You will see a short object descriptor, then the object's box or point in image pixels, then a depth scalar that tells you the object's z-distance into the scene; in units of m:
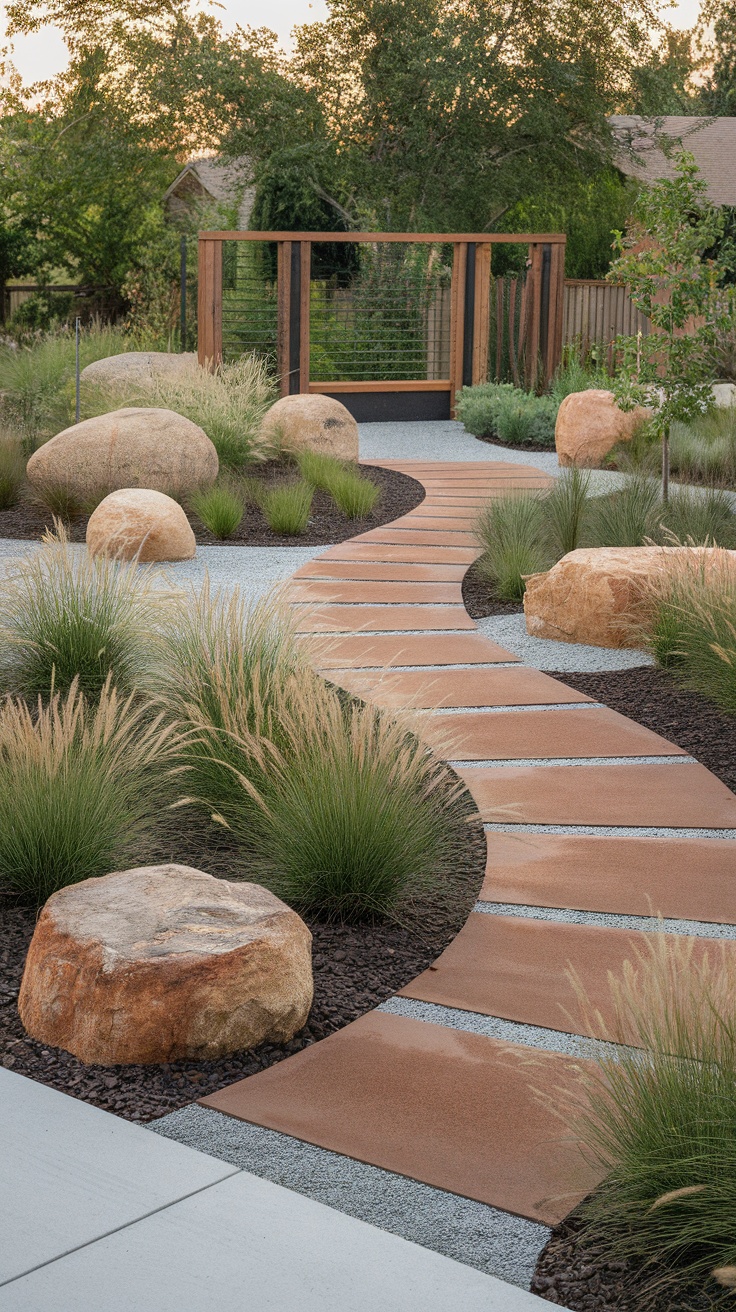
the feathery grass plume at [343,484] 8.82
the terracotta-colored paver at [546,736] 4.32
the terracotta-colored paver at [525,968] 2.68
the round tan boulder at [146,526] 7.12
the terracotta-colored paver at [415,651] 5.31
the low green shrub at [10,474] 8.91
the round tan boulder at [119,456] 8.38
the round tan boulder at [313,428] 10.53
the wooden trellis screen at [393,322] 14.29
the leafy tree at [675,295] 7.67
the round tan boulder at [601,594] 5.68
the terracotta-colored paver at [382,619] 5.87
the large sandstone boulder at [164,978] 2.44
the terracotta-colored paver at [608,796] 3.76
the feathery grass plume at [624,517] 6.89
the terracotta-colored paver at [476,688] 4.86
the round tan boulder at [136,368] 10.88
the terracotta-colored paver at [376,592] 6.49
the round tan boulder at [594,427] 11.20
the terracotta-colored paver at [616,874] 3.19
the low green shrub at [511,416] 12.96
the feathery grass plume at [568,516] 7.21
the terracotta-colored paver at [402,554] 7.51
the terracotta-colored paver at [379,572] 7.01
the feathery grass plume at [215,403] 9.85
